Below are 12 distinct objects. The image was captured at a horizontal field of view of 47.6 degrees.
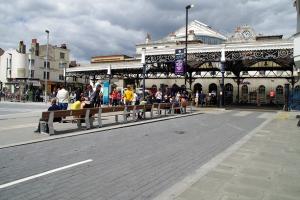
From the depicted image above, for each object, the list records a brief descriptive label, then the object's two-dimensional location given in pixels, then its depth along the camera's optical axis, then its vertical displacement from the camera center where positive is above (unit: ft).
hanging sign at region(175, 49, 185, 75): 93.25 +10.23
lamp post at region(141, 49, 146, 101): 110.64 +12.12
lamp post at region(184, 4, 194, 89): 93.81 +23.88
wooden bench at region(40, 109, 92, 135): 36.11 -2.11
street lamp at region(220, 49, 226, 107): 98.01 +11.20
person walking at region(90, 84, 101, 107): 50.38 +0.13
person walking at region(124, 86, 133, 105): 59.67 +0.18
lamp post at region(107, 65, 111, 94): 143.43 +11.79
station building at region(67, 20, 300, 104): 96.63 +12.59
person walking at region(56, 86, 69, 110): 51.73 -0.06
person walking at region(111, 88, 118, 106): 97.04 -0.02
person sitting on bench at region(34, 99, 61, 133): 38.80 -1.25
